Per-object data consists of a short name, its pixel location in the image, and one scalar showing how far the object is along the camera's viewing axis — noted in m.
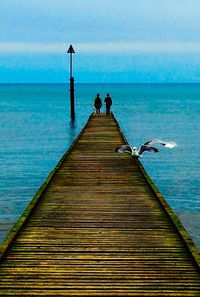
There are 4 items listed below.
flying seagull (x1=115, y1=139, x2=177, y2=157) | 17.25
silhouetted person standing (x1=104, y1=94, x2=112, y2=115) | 37.82
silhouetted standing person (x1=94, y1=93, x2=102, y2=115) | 39.08
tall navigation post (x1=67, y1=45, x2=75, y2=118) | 47.27
